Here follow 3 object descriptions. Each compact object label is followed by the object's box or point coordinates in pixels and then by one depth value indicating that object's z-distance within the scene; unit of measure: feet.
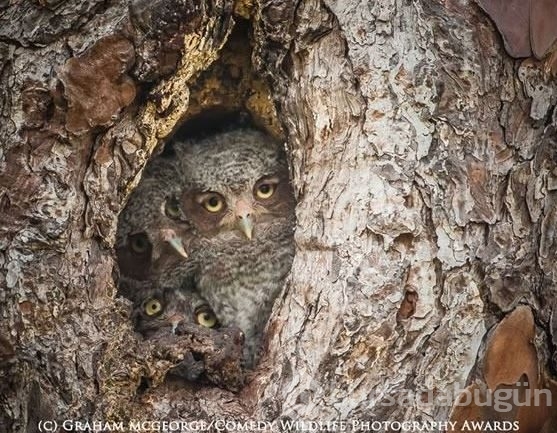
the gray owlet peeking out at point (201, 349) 16.19
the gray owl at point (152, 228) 21.75
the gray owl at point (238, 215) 21.98
